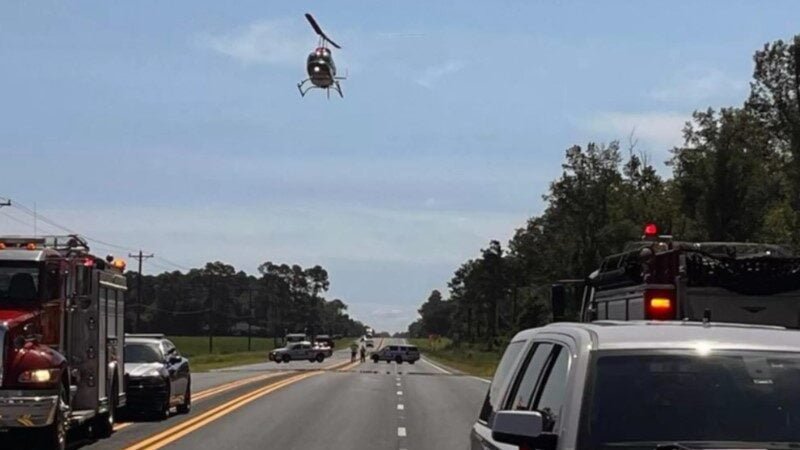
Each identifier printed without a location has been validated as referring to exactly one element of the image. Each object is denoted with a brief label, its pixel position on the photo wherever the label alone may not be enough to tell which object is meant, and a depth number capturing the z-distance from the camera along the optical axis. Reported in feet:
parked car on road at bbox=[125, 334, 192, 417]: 82.23
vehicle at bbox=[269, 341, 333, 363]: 315.99
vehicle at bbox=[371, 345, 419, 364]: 309.01
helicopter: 131.34
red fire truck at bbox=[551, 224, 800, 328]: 46.42
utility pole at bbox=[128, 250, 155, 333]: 297.31
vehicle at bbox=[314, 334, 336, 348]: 409.06
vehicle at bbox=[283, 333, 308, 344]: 368.68
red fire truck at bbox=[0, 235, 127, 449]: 57.26
